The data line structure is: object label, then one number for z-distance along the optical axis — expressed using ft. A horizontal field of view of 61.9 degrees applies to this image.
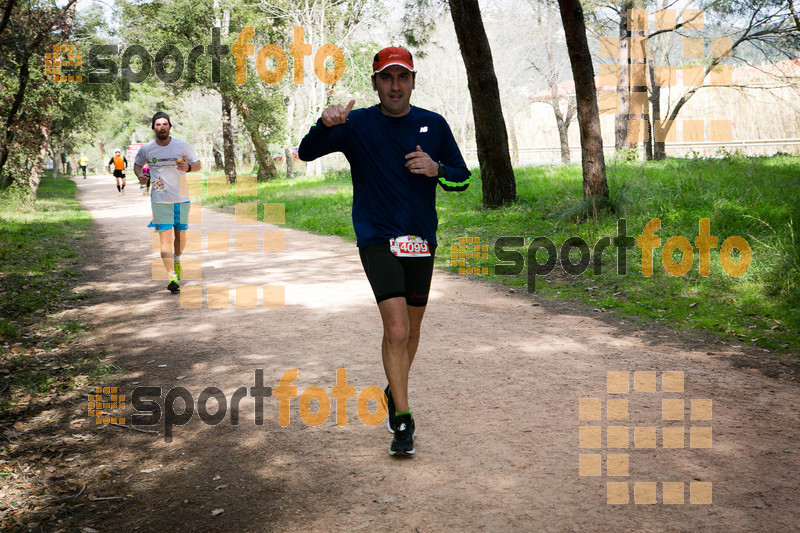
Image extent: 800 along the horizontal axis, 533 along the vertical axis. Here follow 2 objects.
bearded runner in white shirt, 28.66
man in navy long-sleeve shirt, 12.76
